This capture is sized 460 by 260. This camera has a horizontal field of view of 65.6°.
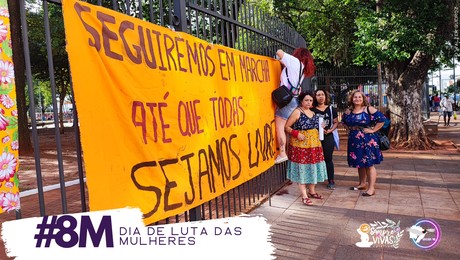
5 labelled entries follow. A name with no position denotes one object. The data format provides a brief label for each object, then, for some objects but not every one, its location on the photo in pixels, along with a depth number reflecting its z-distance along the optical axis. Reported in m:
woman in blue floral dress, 5.59
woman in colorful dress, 5.24
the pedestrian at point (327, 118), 6.07
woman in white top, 5.34
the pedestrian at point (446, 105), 17.08
